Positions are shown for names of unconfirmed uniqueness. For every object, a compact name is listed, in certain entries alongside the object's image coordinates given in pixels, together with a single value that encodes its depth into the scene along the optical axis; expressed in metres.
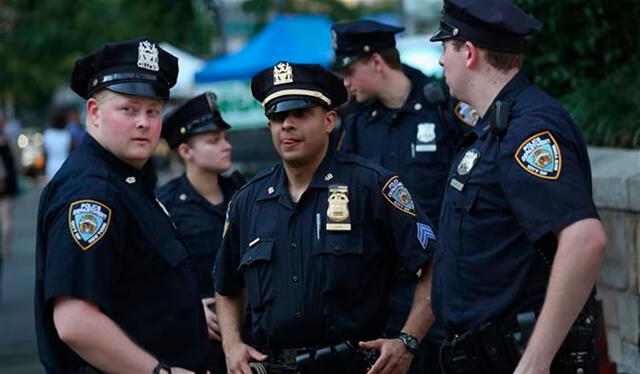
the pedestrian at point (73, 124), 17.93
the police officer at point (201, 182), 6.26
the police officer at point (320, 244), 4.58
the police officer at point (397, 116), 6.06
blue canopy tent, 13.32
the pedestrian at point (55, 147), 17.86
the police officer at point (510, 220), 3.54
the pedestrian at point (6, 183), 14.92
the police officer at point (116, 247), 3.79
